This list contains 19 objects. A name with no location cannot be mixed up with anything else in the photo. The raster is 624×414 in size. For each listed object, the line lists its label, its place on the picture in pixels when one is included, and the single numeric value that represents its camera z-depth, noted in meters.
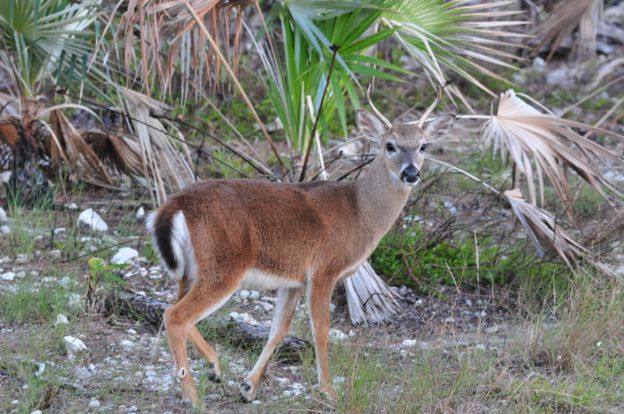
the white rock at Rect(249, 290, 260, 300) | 14.20
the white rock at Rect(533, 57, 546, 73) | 25.28
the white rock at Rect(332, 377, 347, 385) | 10.74
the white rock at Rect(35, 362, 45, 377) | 10.50
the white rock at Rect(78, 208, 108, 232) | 15.77
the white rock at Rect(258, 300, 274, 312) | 13.94
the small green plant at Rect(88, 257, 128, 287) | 12.13
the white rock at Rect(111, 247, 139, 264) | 14.75
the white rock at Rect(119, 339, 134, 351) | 11.80
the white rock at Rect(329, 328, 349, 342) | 12.55
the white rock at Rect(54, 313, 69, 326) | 12.10
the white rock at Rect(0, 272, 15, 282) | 13.79
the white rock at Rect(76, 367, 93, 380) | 10.79
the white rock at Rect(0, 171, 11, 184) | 16.44
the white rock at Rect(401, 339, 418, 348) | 12.68
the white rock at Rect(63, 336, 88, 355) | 11.40
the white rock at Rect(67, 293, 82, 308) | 12.66
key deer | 10.05
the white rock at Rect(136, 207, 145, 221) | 16.53
